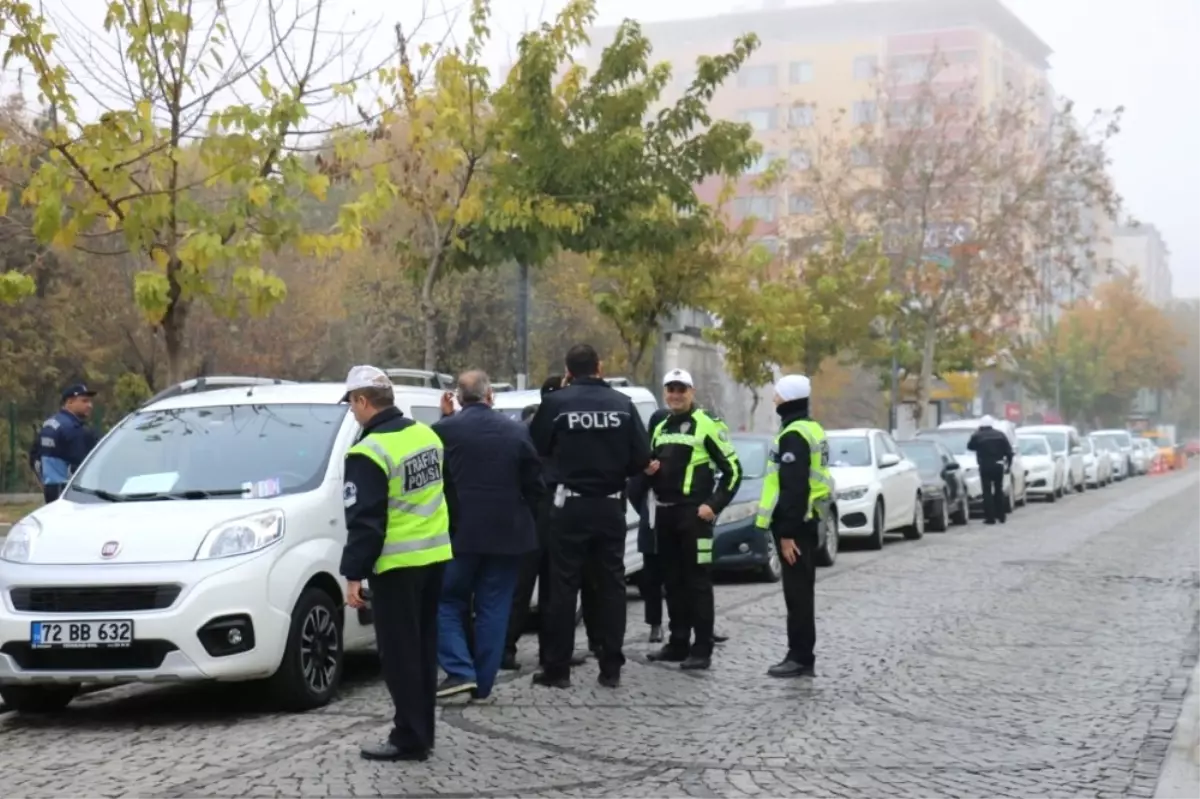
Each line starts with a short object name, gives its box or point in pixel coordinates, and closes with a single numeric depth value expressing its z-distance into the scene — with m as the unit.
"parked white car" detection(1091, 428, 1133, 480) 57.07
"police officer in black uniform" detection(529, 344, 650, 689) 9.74
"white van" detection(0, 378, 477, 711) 8.54
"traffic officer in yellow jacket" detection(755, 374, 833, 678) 10.05
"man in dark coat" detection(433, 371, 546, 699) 9.15
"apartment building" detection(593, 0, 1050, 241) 111.62
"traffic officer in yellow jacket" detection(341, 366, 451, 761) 7.45
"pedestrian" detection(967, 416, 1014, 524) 27.25
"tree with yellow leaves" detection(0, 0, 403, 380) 12.66
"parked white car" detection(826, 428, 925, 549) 21.14
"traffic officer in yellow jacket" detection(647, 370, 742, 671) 10.37
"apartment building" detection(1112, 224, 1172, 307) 183.38
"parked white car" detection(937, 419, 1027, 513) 30.72
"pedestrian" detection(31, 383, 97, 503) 13.54
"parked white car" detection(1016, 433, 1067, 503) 36.97
